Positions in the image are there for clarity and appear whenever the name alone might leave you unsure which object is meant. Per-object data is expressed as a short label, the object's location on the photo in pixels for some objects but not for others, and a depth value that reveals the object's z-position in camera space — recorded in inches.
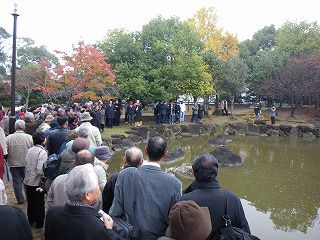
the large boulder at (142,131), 476.6
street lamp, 246.7
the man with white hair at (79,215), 62.4
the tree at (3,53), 874.0
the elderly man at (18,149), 163.2
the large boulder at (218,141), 468.9
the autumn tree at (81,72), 431.8
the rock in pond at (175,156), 353.8
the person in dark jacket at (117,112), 485.4
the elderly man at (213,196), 76.1
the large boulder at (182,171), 282.2
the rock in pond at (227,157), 335.3
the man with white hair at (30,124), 197.1
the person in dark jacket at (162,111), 544.8
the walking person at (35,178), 142.4
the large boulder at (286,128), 607.2
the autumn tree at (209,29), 818.4
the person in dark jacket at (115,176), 96.5
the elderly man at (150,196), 82.6
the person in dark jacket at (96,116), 390.4
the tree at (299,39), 832.3
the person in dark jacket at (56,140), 158.0
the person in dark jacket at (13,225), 54.5
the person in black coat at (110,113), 467.1
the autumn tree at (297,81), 721.7
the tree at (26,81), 685.9
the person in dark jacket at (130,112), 510.0
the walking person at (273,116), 634.4
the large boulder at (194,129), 557.1
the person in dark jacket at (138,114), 512.3
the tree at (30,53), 1008.3
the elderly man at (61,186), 99.0
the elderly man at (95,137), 186.3
